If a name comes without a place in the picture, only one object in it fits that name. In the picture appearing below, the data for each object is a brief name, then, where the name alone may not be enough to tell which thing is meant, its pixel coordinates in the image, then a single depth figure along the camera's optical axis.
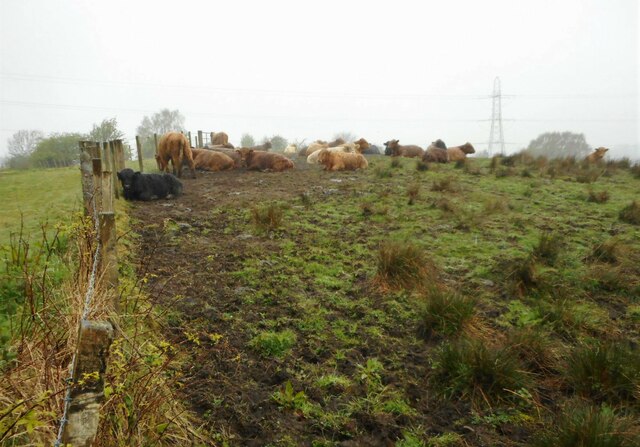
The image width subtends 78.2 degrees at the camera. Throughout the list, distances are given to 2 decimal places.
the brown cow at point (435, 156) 17.76
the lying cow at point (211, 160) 14.48
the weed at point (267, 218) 7.05
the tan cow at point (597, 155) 18.27
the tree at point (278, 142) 55.80
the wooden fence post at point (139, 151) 12.76
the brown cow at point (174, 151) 12.27
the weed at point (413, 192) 9.44
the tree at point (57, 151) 48.75
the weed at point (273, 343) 3.62
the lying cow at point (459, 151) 19.36
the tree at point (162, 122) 101.62
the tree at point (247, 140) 71.93
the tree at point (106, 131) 44.70
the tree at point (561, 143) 78.26
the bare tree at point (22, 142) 82.00
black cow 9.12
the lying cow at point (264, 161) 14.99
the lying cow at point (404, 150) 20.69
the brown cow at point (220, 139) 24.72
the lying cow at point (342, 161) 14.93
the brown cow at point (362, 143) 21.38
